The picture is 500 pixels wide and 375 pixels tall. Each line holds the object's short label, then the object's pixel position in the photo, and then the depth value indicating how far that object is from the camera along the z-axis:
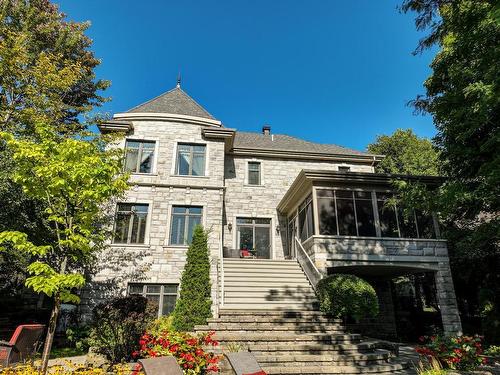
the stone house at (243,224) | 12.30
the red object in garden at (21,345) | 6.47
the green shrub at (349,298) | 9.37
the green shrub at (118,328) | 8.12
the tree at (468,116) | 9.39
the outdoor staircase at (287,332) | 7.29
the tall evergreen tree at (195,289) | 10.48
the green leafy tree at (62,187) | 5.41
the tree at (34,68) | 11.13
